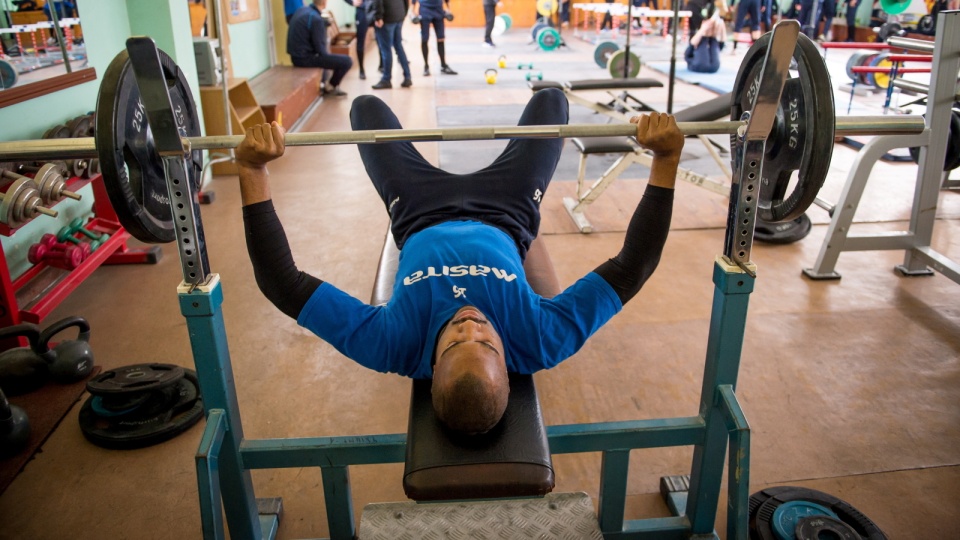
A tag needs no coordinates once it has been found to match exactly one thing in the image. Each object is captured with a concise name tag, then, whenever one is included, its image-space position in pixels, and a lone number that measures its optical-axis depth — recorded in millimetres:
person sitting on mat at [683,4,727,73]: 7400
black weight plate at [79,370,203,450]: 1895
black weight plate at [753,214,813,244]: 3189
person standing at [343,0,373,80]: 7789
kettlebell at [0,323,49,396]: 2080
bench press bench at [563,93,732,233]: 3336
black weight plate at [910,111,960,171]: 2727
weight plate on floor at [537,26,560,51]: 10164
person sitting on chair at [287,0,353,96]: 6523
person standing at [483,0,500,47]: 10070
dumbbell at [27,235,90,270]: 2533
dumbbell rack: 2195
